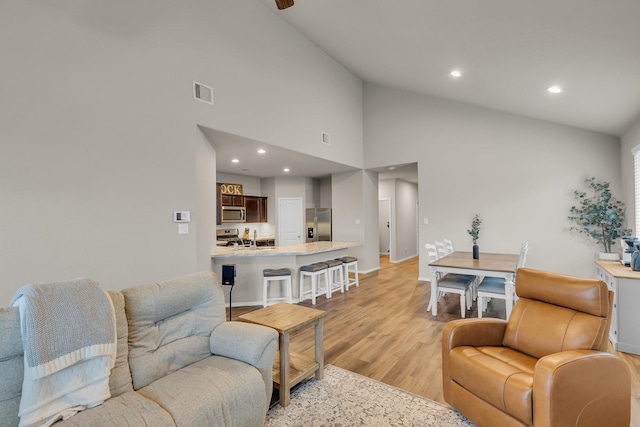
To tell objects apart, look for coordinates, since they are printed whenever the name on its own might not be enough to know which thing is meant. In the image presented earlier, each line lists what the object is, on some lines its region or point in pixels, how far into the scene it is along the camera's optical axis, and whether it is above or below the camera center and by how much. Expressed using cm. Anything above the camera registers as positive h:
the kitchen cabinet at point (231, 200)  754 +50
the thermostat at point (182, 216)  347 +4
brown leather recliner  154 -92
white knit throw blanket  133 -62
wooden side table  217 -94
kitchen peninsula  458 -75
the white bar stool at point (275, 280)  453 -101
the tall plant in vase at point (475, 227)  526 -23
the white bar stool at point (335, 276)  524 -115
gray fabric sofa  138 -89
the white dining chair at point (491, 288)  369 -96
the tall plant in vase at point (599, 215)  454 -2
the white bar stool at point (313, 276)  484 -100
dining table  358 -69
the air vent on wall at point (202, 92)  366 +162
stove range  753 -46
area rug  202 -141
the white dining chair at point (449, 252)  441 -69
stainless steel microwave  760 +13
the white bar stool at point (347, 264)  568 -92
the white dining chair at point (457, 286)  395 -97
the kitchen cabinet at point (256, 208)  818 +30
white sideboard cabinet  288 -97
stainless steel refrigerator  817 -21
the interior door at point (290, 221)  853 -9
